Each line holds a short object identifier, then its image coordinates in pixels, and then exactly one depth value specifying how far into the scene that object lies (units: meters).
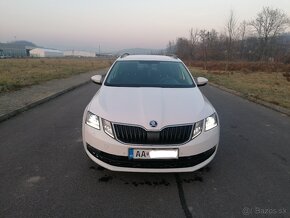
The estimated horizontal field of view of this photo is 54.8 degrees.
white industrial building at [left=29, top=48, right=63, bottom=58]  145.12
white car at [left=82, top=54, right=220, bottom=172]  3.26
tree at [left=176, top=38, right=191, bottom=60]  87.44
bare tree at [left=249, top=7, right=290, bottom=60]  72.88
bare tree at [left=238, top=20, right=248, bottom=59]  80.03
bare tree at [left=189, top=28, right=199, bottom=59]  67.31
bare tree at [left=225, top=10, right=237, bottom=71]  28.80
